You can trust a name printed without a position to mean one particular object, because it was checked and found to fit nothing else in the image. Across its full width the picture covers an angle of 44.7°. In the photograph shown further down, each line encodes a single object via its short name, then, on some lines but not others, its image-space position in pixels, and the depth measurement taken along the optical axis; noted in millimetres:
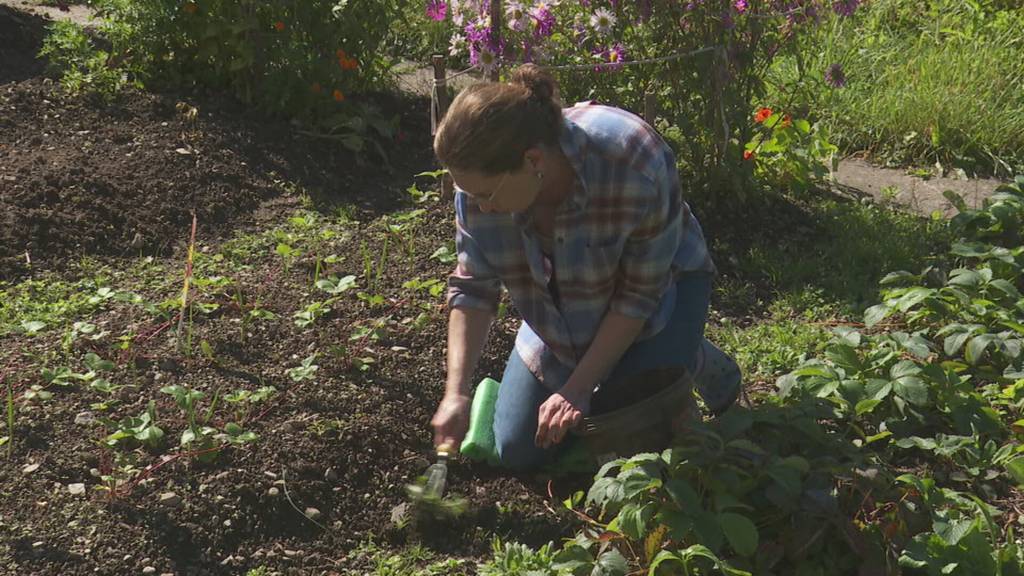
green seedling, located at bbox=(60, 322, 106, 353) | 3703
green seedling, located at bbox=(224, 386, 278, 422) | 3439
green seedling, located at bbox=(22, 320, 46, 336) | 3764
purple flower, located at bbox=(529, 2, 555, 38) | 4691
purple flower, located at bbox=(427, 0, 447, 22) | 5030
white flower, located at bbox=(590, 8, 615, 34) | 4660
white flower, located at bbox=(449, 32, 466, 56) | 5137
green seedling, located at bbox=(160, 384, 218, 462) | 3252
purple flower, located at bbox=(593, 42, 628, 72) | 4688
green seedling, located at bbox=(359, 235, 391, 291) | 4121
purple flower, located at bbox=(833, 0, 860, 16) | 4664
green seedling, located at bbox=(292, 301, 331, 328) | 3856
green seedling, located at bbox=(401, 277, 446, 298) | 4086
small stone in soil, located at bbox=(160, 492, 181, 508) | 3129
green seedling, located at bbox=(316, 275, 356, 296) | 3900
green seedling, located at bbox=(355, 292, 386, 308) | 3943
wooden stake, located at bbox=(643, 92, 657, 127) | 4449
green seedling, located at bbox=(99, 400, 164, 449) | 3240
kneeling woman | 2812
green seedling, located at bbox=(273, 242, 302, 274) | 4141
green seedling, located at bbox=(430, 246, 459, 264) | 4285
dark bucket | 3137
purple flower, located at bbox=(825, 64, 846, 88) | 4867
